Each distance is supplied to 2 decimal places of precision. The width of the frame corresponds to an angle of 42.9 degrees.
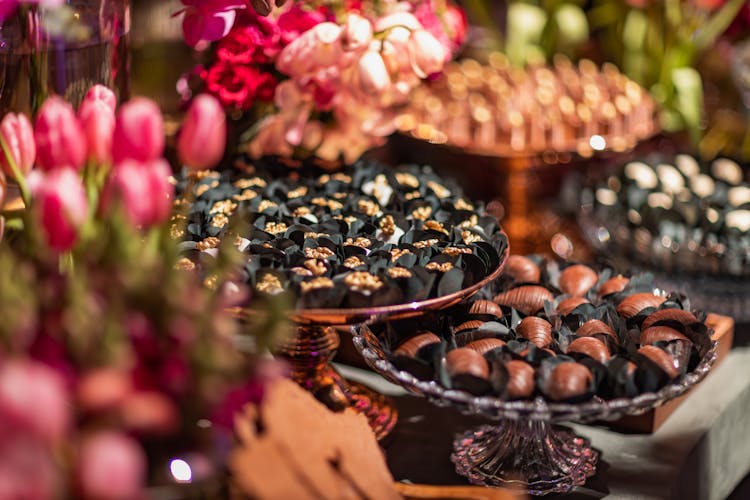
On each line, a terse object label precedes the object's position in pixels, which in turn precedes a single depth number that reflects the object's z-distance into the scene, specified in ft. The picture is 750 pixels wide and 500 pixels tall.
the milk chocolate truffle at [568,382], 2.34
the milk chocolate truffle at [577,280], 3.09
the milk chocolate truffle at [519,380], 2.35
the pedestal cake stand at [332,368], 2.49
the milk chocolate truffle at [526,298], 2.92
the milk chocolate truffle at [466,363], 2.36
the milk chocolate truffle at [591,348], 2.50
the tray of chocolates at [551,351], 2.35
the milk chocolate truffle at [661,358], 2.42
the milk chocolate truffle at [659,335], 2.62
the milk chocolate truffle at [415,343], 2.52
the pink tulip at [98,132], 1.86
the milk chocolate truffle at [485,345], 2.55
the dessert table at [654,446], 2.88
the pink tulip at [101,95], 2.13
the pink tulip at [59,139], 1.78
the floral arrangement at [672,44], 5.15
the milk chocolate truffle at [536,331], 2.64
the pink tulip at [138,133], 1.71
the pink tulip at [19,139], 2.07
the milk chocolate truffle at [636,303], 2.86
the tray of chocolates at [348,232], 2.40
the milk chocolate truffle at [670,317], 2.70
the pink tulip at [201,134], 1.80
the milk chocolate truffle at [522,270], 3.16
